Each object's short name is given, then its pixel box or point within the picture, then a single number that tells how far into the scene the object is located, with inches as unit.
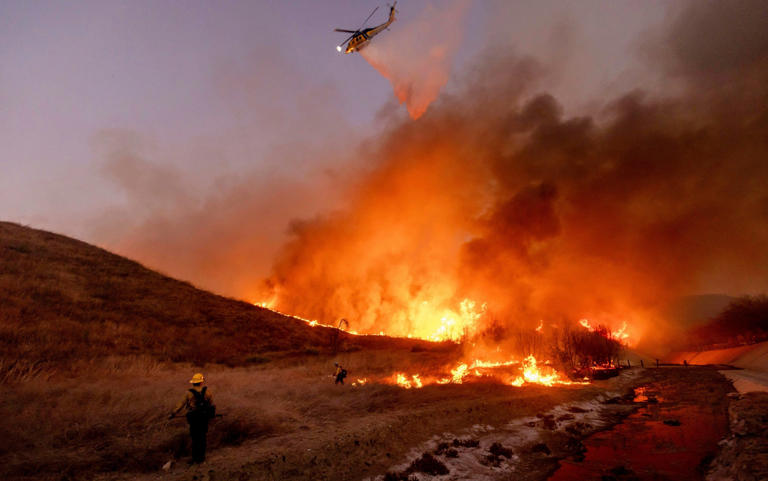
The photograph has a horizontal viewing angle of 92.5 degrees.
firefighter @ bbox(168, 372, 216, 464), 455.5
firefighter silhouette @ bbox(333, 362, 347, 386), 990.4
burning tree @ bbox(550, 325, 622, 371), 2017.0
